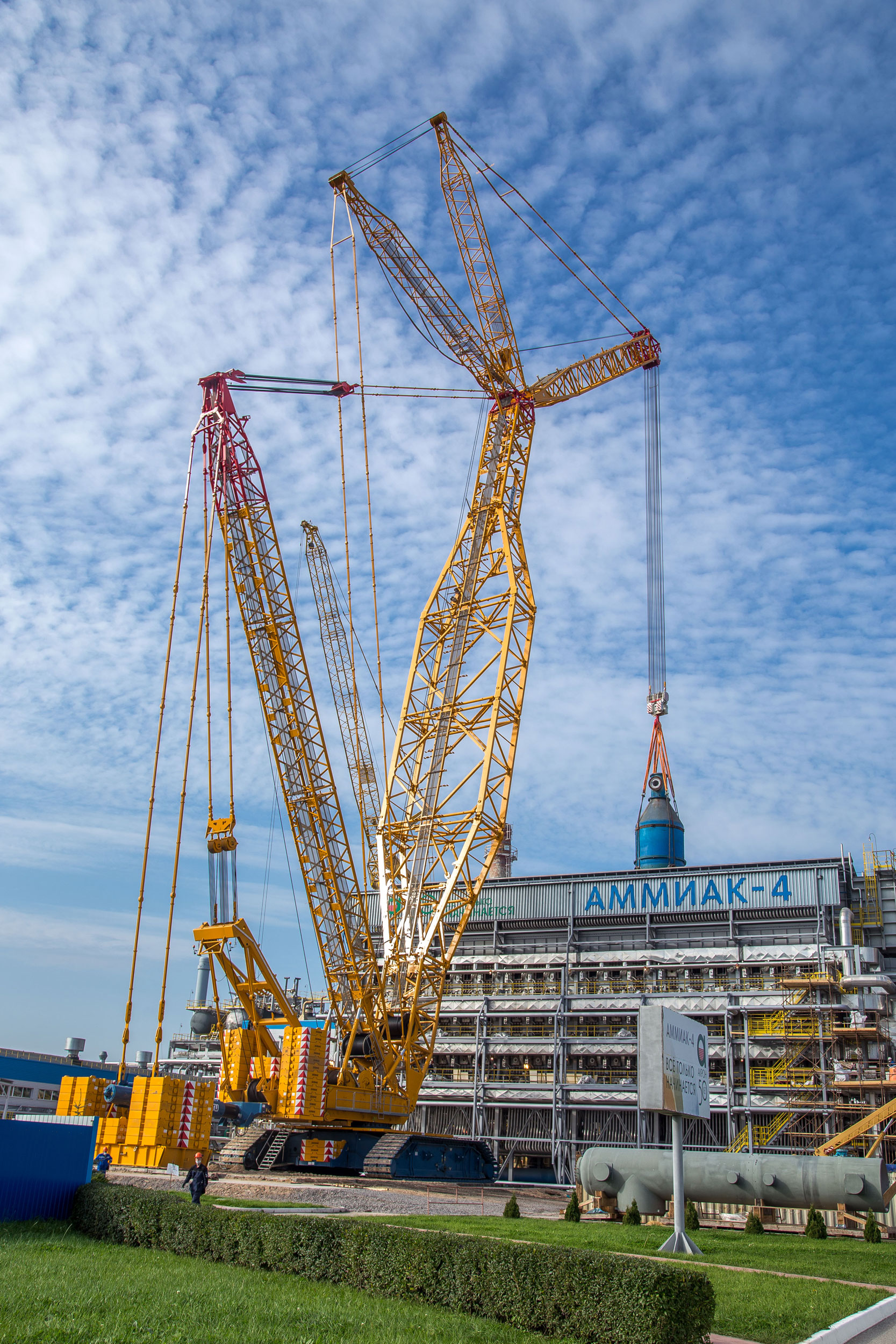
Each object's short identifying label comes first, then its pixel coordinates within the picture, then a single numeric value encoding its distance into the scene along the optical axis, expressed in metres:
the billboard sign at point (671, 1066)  22.58
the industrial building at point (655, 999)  52.28
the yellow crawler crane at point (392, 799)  46.69
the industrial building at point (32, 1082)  78.88
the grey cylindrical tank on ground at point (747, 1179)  30.72
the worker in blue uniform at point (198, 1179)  25.86
